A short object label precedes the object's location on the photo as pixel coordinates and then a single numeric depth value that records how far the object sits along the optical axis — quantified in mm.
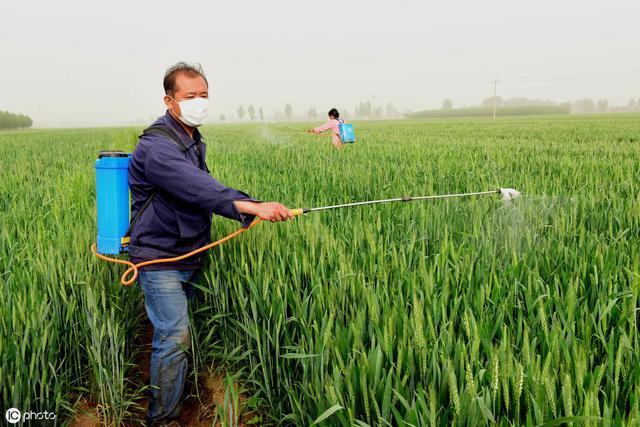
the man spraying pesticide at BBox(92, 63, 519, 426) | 2039
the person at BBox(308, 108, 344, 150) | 8692
